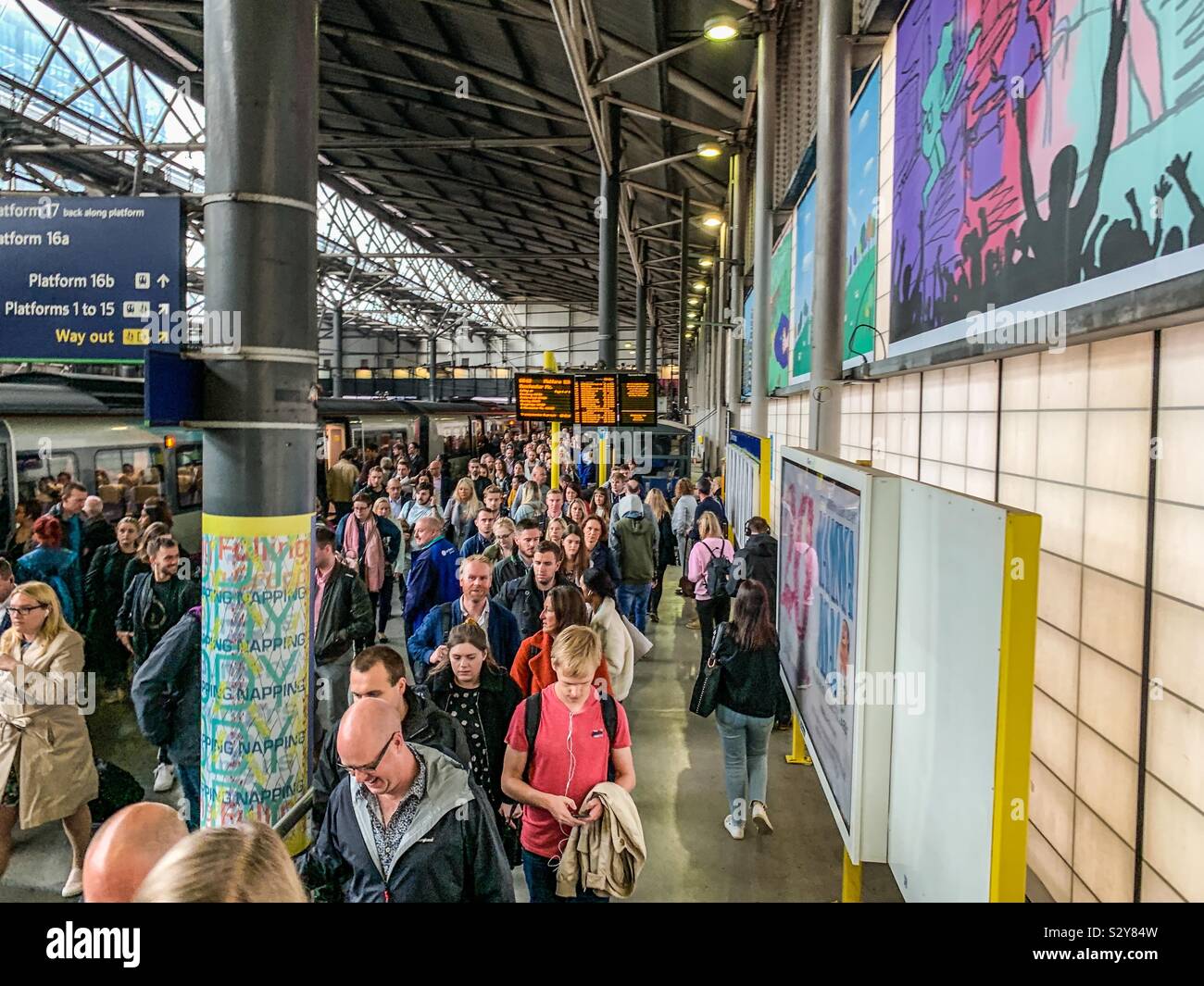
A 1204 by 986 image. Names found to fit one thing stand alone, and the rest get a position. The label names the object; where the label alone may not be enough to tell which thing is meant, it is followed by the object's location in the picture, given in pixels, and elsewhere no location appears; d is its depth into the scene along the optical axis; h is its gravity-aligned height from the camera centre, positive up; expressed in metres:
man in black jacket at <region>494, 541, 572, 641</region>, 5.89 -1.08
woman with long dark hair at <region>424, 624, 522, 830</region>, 3.95 -1.26
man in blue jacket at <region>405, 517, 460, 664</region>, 6.65 -1.13
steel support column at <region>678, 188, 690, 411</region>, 22.30 +4.81
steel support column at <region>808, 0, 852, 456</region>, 7.14 +2.07
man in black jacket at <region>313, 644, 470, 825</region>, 3.23 -1.13
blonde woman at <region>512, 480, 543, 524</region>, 10.11 -0.79
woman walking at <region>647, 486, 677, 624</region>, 11.66 -1.48
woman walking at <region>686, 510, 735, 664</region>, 7.99 -1.15
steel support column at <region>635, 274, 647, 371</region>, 27.03 +3.42
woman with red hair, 6.73 -1.10
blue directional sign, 4.58 +0.85
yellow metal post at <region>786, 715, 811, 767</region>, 6.52 -2.44
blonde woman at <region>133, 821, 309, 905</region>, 1.81 -0.98
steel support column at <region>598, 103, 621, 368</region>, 19.25 +4.09
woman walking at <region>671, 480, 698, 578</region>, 11.54 -1.03
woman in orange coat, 4.58 -1.13
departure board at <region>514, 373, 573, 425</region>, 13.90 +0.66
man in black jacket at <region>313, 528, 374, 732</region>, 5.89 -1.29
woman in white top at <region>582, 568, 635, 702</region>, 5.59 -1.36
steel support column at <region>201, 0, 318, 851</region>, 3.67 +0.15
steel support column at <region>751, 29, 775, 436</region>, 12.29 +3.44
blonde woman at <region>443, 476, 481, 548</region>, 10.20 -0.90
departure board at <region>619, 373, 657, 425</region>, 14.20 +0.68
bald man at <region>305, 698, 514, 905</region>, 2.63 -1.26
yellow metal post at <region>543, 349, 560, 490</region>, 13.84 -0.06
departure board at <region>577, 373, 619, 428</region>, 14.08 +0.64
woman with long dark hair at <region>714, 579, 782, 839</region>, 5.13 -1.44
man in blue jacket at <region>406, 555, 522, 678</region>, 5.11 -1.14
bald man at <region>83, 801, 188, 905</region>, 1.97 -1.02
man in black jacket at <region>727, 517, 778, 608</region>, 6.97 -1.01
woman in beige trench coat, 4.50 -1.61
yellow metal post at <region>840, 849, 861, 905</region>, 3.99 -2.11
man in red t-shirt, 3.61 -1.39
